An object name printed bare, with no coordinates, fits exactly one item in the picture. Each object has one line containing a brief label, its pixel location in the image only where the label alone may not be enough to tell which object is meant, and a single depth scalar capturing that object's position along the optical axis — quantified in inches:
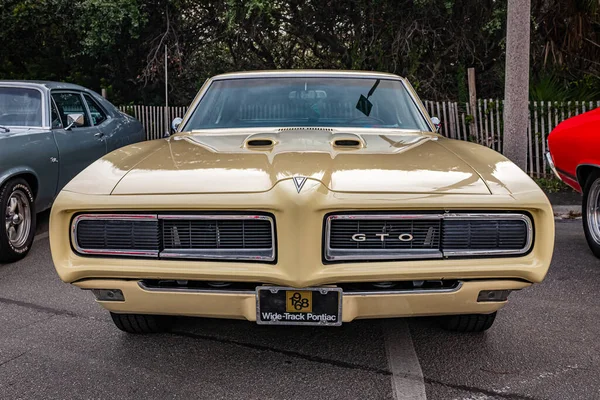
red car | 192.7
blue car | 197.9
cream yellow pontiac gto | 103.2
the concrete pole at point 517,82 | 279.9
